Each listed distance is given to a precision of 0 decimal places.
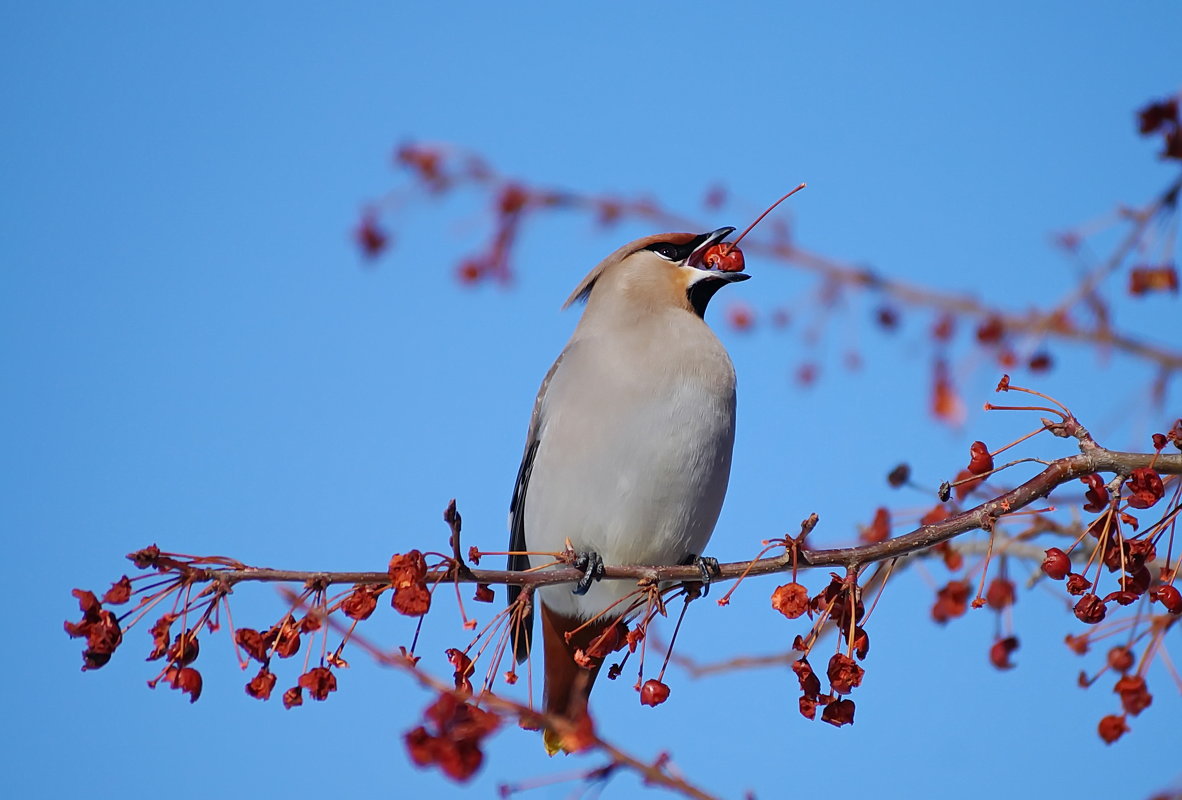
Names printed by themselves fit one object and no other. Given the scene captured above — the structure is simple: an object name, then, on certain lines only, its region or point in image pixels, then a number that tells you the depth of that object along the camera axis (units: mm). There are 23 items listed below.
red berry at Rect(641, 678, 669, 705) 5707
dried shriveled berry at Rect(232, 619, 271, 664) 4918
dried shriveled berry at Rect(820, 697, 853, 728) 5281
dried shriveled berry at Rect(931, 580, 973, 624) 7000
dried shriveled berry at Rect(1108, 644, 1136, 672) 6082
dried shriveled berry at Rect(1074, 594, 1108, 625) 4996
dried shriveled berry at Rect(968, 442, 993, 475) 5242
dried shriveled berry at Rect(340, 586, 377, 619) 5016
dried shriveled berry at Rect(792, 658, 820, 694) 5273
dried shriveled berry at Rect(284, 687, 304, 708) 5104
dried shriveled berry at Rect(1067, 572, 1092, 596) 5109
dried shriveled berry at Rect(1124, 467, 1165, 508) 4855
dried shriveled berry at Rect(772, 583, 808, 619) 5199
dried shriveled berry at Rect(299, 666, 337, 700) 5082
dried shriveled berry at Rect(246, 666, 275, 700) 4926
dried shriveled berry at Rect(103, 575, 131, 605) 4785
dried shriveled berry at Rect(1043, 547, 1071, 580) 5164
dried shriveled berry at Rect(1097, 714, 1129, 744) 5703
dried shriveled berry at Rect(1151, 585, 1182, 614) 5121
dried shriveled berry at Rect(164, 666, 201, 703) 4930
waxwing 7930
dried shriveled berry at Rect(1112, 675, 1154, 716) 5687
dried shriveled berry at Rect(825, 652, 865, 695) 5133
